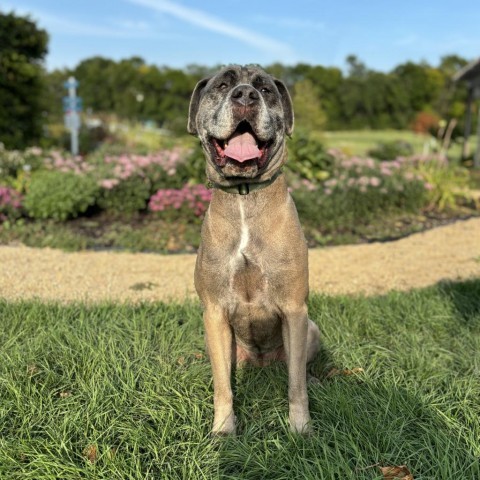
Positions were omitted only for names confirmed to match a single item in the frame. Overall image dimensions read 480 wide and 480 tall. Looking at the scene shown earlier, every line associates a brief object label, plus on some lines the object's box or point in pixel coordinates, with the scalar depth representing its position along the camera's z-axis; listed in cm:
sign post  1225
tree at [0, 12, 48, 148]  1154
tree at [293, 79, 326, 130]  2317
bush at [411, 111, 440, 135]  3258
